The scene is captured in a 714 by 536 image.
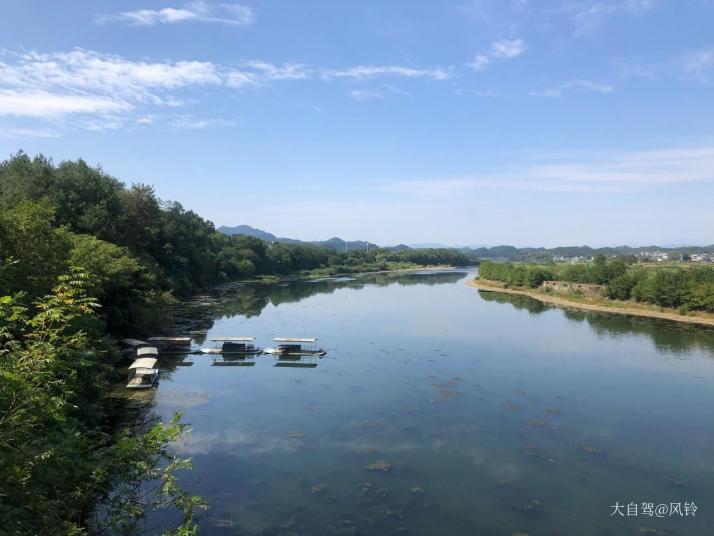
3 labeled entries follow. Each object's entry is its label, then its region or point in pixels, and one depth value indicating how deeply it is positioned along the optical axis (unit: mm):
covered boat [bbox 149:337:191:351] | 36947
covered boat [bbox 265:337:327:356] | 37438
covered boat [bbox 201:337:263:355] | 37000
